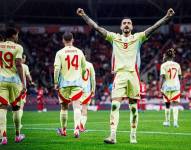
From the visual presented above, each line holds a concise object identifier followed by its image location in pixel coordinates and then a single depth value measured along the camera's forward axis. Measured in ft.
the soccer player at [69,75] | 52.01
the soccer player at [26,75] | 61.41
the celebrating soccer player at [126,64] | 46.09
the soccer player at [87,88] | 65.49
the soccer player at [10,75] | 46.01
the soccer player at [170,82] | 72.54
